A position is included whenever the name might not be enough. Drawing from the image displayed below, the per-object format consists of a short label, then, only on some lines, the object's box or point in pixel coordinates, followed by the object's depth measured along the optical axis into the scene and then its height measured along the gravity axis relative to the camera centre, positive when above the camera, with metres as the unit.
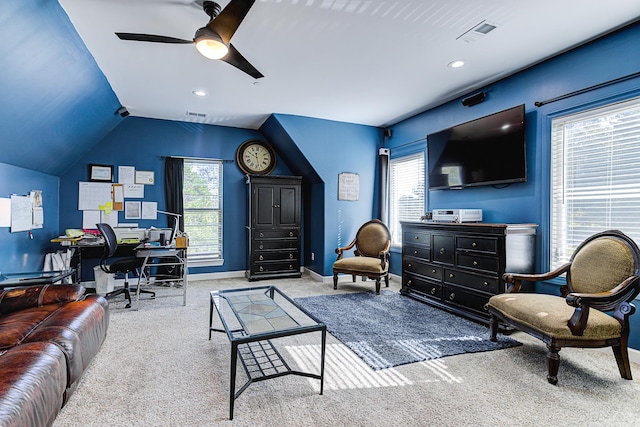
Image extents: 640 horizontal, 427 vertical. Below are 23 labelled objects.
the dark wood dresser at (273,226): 5.04 -0.26
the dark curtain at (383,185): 5.25 +0.45
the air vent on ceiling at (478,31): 2.43 +1.47
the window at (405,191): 4.74 +0.34
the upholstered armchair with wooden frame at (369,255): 4.29 -0.65
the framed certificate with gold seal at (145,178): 4.74 +0.49
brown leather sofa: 1.22 -0.70
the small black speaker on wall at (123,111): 4.24 +1.36
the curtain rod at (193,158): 4.88 +0.83
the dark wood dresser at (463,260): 2.93 -0.50
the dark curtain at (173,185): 4.87 +0.39
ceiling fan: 1.87 +1.18
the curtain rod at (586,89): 2.44 +1.07
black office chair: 3.58 -0.64
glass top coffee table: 1.83 -0.77
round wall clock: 5.33 +0.92
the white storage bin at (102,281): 4.07 -0.94
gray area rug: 2.52 -1.13
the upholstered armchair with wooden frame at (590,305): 2.05 -0.68
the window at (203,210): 5.12 +0.00
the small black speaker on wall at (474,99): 3.59 +1.33
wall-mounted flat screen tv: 3.14 +0.69
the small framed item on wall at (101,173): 4.48 +0.52
